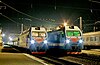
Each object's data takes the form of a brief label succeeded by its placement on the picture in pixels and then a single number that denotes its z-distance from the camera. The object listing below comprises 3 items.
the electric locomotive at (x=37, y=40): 30.71
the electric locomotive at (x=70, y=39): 28.62
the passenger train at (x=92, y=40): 43.15
